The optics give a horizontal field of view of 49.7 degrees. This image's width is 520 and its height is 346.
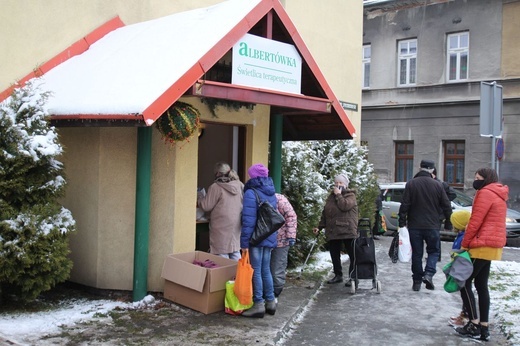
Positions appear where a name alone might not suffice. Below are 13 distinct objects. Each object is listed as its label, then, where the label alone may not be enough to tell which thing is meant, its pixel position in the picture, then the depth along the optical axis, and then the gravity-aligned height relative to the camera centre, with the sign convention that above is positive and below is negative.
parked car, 14.11 -1.04
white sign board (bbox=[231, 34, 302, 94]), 6.54 +1.21
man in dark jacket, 7.75 -0.62
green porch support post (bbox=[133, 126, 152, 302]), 6.53 -0.60
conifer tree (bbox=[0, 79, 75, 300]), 5.65 -0.47
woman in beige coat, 6.99 -0.60
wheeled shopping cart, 7.59 -1.28
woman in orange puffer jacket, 5.68 -0.70
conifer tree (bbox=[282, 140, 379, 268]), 9.43 -0.36
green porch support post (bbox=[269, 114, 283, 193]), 8.48 +0.23
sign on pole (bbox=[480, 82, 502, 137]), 10.33 +1.07
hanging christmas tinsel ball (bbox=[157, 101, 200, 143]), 6.16 +0.43
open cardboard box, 6.23 -1.36
